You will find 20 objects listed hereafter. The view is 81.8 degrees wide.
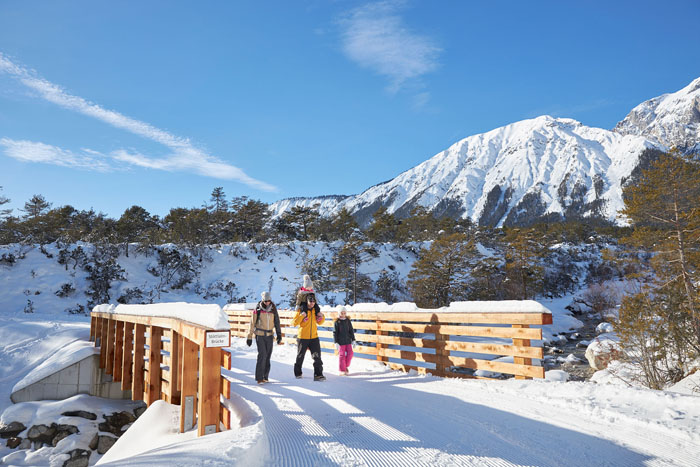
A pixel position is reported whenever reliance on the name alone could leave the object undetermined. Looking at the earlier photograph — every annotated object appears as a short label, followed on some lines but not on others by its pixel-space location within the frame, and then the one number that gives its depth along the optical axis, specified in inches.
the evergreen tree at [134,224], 1314.0
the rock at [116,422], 345.7
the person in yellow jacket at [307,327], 290.5
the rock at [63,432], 322.7
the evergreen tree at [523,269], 1354.6
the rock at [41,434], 322.7
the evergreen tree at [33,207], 1453.0
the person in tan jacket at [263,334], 271.7
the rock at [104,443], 323.3
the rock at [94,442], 322.7
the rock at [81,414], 347.6
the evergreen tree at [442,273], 1053.2
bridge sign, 145.0
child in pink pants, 305.0
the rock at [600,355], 434.9
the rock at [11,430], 327.0
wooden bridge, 155.3
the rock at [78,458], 306.7
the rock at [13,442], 321.1
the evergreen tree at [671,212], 578.9
